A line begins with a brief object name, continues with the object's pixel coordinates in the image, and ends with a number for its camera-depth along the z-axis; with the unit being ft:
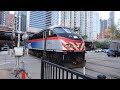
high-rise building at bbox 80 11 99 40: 170.26
